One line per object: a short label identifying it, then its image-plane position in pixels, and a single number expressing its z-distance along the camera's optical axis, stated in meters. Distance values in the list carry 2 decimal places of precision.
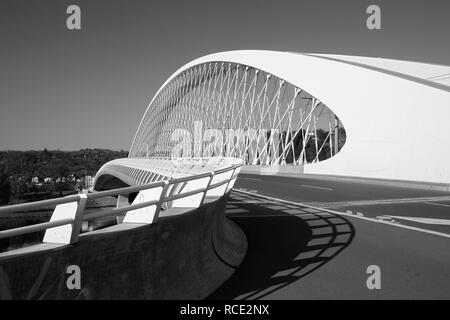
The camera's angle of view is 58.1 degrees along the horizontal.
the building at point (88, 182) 92.16
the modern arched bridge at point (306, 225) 3.42
